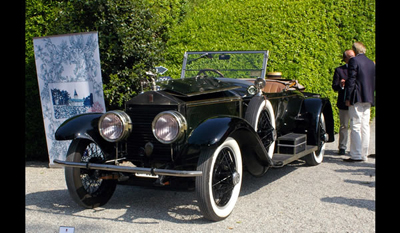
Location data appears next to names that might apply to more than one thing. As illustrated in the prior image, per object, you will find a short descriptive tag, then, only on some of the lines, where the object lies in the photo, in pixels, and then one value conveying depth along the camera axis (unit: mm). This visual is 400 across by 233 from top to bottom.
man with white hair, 6016
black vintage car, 3750
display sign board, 5812
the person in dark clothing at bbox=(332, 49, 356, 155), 6684
